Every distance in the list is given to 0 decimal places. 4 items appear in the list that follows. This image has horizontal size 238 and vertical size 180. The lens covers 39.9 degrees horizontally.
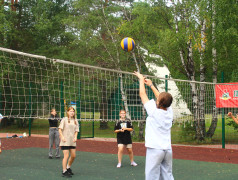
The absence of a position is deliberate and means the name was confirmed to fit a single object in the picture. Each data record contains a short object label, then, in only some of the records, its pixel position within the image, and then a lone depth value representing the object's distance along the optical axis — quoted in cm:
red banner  1247
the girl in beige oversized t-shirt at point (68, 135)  729
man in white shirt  410
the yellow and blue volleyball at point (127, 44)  875
